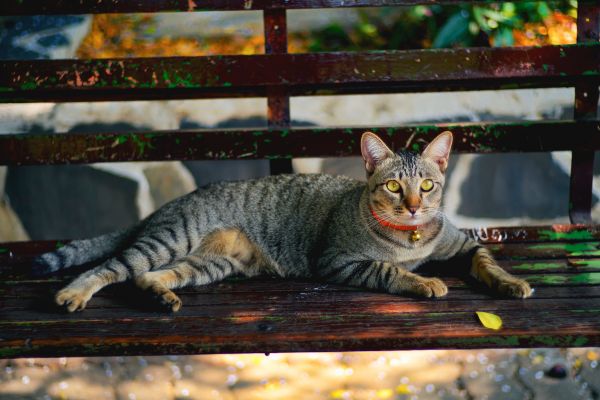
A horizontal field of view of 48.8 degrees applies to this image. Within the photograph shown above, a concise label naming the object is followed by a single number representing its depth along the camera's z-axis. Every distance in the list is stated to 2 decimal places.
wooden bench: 2.89
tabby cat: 2.70
